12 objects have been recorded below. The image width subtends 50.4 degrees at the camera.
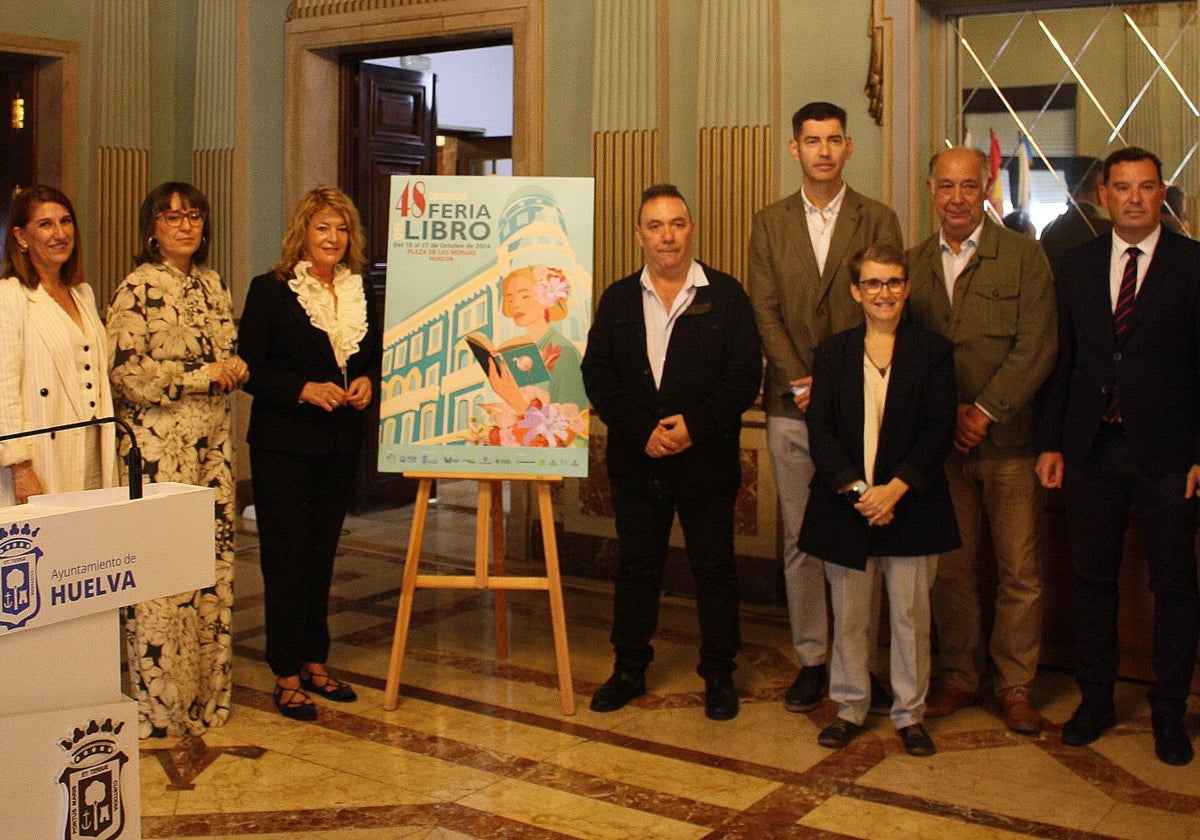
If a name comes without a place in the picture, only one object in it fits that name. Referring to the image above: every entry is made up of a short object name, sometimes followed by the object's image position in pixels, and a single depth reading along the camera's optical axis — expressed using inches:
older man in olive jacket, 151.0
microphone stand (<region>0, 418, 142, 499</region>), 89.4
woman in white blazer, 136.6
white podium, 80.0
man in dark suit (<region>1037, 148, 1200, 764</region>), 142.0
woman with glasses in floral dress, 148.8
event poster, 161.9
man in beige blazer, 156.3
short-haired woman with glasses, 143.9
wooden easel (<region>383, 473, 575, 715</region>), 158.4
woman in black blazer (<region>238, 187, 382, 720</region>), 156.7
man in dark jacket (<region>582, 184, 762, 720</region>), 155.0
